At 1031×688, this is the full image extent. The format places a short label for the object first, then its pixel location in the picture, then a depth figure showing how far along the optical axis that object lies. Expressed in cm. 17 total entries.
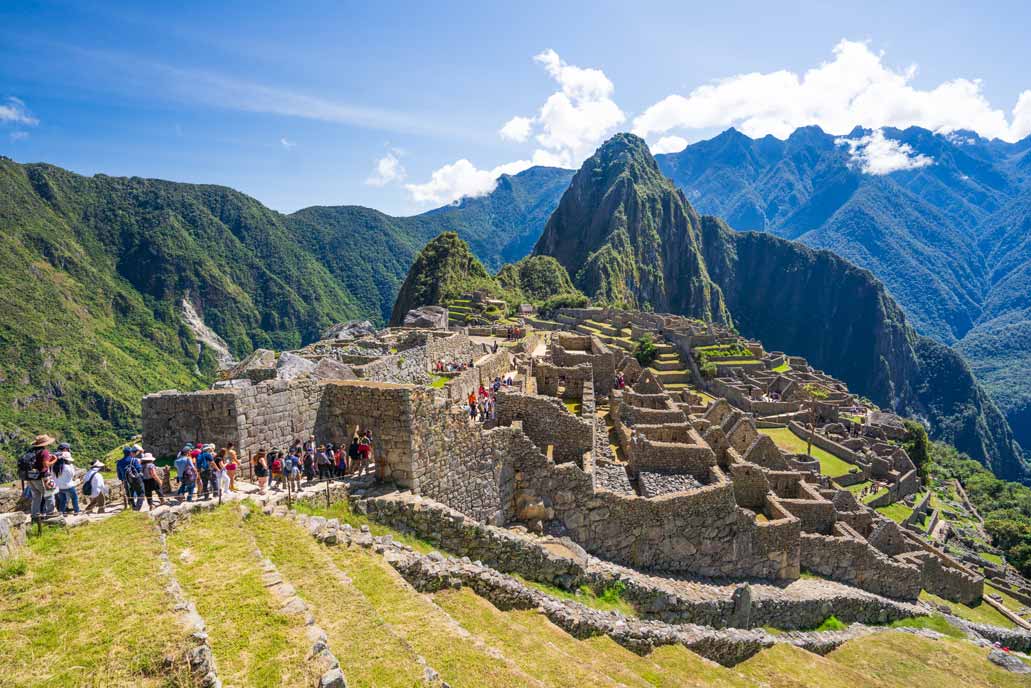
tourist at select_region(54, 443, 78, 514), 866
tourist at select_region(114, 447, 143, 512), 909
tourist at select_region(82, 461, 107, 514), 897
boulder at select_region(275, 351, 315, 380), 1490
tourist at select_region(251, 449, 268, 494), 1079
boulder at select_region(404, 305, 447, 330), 6781
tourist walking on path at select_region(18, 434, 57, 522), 834
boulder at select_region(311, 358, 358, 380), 1556
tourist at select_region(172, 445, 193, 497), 962
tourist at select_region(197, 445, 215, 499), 984
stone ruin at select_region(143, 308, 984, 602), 1200
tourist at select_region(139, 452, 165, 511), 919
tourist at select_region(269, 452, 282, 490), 1118
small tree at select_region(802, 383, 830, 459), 6544
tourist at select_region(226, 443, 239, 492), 1048
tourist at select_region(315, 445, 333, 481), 1155
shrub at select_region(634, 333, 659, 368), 7182
